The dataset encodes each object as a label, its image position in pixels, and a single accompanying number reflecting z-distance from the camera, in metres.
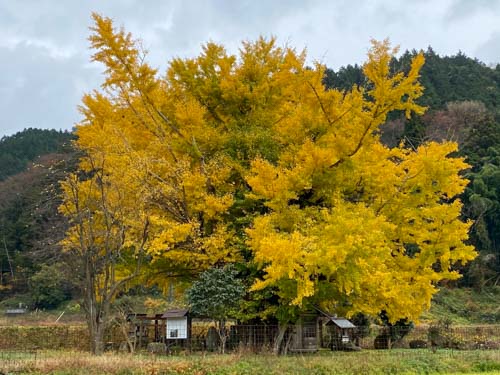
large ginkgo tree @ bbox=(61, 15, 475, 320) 15.30
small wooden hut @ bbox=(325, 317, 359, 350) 19.41
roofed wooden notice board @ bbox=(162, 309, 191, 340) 17.91
